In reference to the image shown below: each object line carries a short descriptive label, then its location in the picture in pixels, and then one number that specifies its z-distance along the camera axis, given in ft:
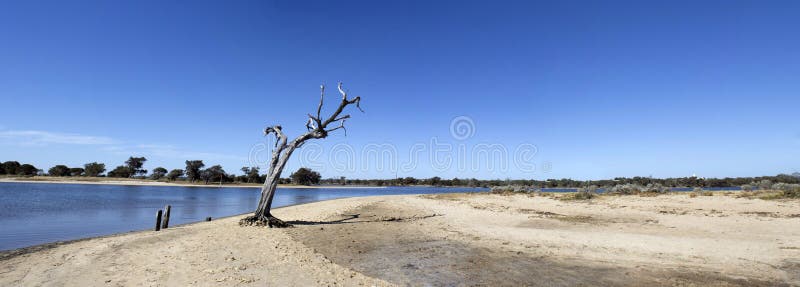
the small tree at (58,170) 478.18
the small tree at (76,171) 493.36
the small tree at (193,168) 455.22
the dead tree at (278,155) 54.24
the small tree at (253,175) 534.37
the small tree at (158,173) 501.97
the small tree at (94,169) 482.73
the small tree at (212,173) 462.19
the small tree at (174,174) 490.90
